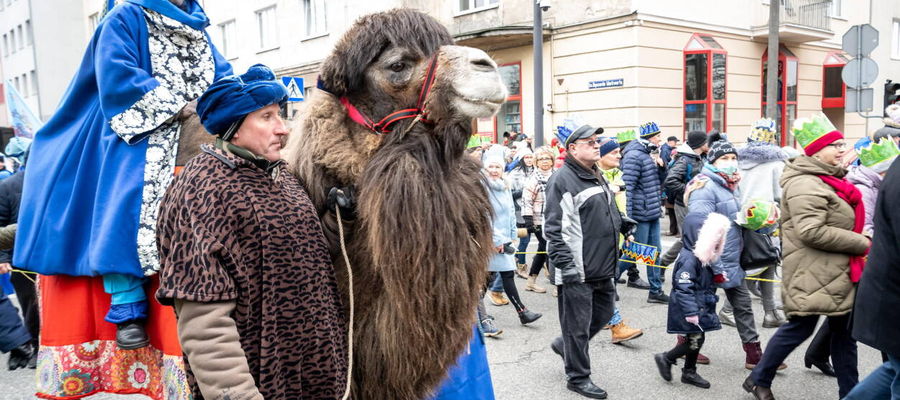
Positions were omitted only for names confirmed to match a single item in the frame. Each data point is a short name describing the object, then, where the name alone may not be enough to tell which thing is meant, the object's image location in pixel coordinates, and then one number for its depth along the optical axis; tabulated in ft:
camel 6.28
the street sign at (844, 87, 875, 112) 32.50
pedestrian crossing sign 24.20
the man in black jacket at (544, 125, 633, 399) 16.62
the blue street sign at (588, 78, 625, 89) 52.41
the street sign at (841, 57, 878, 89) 31.81
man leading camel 5.54
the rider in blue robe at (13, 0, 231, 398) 7.22
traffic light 39.84
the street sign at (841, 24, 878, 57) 31.78
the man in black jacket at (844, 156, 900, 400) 10.30
